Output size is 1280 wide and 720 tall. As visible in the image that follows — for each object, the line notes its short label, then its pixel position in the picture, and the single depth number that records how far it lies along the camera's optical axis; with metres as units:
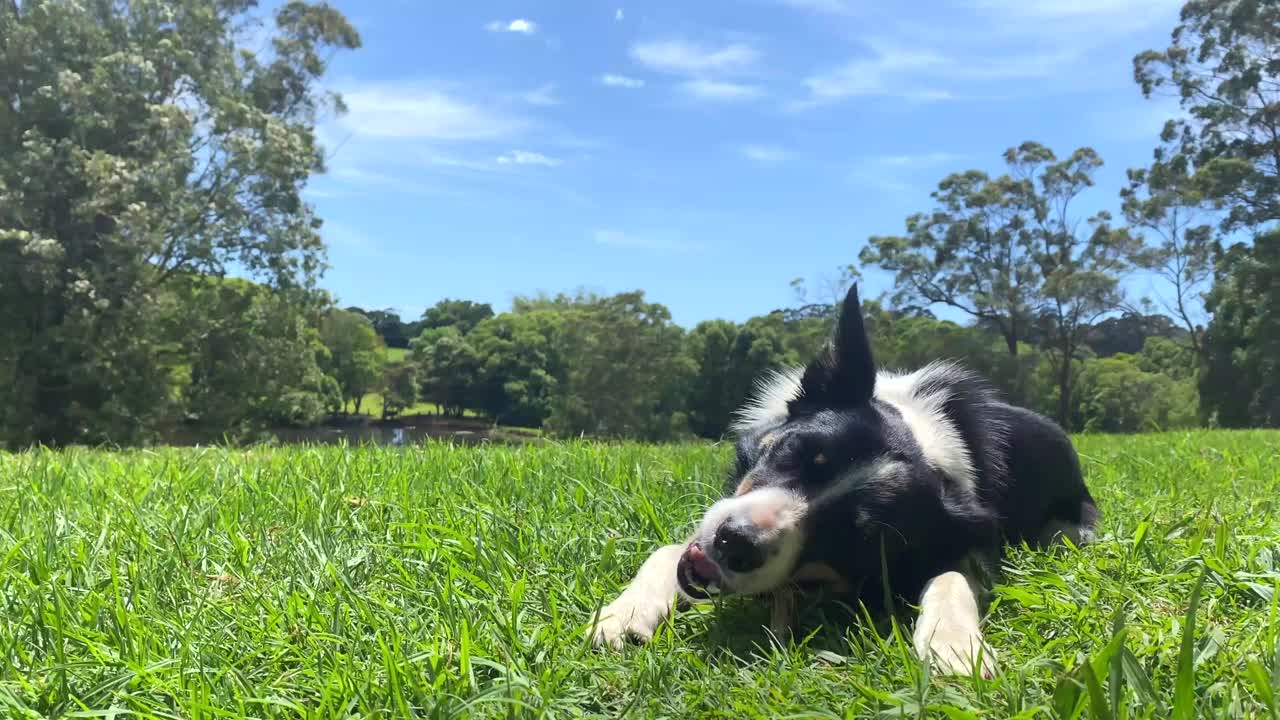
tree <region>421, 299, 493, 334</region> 91.69
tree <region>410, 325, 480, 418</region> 62.25
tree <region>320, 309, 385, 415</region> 50.31
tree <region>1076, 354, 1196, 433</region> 36.69
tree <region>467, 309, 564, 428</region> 59.06
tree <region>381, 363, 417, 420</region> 63.25
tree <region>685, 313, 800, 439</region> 50.03
